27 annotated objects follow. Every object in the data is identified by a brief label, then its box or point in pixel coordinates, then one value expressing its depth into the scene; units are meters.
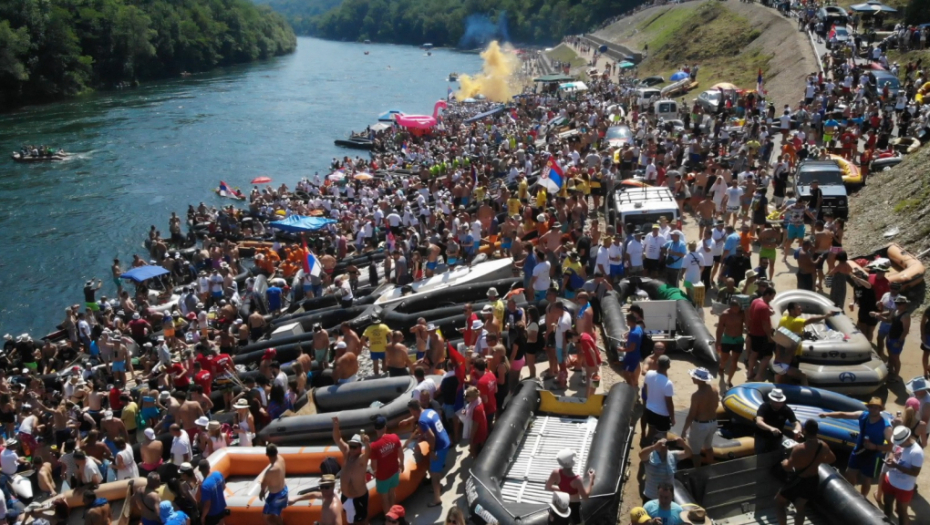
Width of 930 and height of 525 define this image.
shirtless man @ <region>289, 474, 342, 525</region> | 7.74
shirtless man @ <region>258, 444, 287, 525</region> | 8.55
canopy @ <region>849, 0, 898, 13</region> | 35.41
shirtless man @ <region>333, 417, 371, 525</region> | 8.21
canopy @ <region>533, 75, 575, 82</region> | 50.28
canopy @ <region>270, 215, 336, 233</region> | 24.48
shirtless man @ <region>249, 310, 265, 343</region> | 17.84
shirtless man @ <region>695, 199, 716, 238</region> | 15.90
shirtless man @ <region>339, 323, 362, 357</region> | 12.64
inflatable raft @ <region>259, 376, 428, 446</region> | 10.83
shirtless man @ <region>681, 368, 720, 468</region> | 8.37
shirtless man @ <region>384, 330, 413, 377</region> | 12.15
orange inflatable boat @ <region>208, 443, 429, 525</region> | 8.79
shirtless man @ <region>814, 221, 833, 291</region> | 13.38
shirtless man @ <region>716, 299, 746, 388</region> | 10.51
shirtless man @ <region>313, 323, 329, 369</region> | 13.61
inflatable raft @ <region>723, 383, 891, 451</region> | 9.05
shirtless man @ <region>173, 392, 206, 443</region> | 11.27
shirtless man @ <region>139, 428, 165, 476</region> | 10.45
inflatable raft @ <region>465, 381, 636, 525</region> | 8.01
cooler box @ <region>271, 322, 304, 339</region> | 16.86
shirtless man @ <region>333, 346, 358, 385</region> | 12.24
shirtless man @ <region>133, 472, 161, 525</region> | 8.50
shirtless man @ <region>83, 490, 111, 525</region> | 8.71
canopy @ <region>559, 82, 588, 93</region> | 46.84
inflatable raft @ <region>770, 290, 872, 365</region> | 10.16
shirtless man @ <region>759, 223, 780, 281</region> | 13.57
